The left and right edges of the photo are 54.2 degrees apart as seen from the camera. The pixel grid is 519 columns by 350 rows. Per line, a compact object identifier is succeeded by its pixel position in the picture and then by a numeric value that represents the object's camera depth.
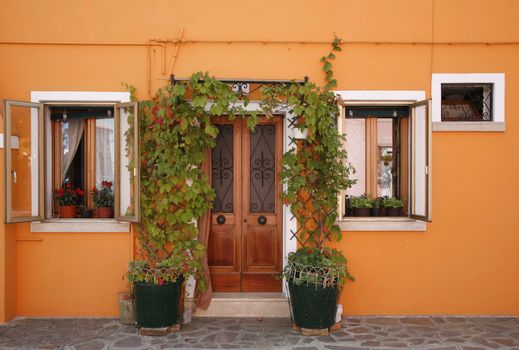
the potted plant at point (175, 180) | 5.88
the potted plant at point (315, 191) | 5.79
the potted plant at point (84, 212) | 6.70
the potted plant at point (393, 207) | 6.63
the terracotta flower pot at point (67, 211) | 6.64
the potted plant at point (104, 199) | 6.65
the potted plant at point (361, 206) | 6.62
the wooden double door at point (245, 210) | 6.76
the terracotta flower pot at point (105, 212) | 6.63
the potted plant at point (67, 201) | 6.64
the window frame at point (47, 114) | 6.38
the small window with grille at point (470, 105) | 6.48
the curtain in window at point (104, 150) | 6.77
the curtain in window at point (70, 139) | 6.75
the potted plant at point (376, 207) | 6.67
